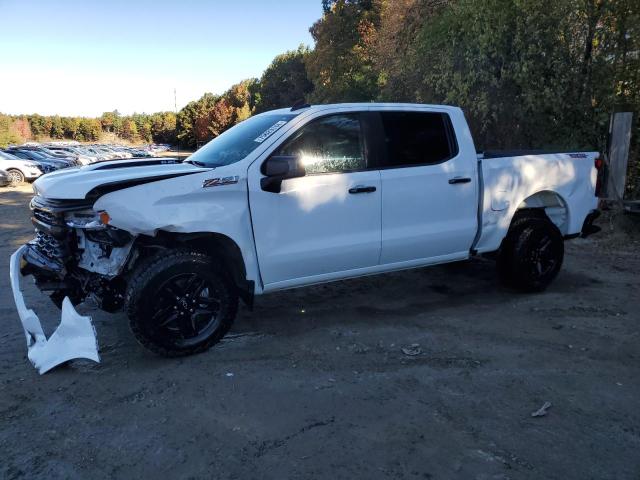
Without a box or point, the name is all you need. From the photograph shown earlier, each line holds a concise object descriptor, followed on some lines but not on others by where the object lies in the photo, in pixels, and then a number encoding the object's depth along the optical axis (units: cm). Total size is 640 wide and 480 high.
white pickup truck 360
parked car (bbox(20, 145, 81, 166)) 2553
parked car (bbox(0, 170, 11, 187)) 1883
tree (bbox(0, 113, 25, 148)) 4508
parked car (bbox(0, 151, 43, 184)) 1944
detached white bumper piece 363
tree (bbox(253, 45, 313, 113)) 5222
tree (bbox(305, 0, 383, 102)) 3064
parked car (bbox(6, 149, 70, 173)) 2115
